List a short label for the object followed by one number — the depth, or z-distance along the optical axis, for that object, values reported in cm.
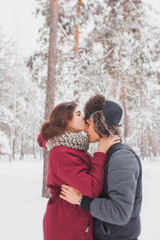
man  157
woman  177
